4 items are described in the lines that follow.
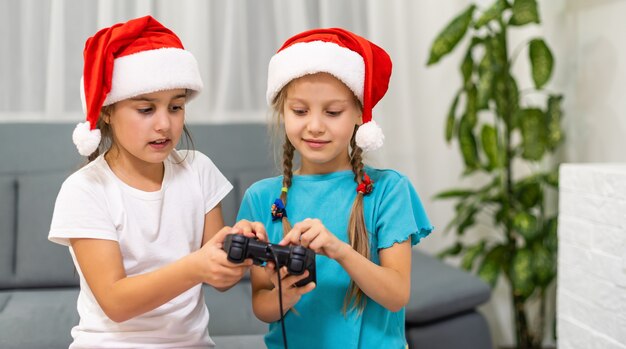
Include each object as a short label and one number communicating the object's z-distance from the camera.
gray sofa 1.62
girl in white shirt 0.99
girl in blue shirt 1.08
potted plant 2.22
